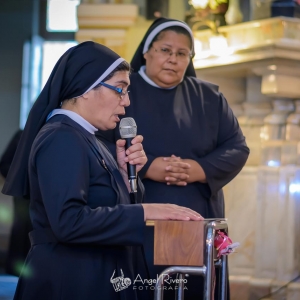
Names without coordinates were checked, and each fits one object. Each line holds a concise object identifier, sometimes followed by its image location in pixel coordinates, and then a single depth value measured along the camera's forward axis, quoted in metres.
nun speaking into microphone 4.22
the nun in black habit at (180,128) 6.52
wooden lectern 4.09
